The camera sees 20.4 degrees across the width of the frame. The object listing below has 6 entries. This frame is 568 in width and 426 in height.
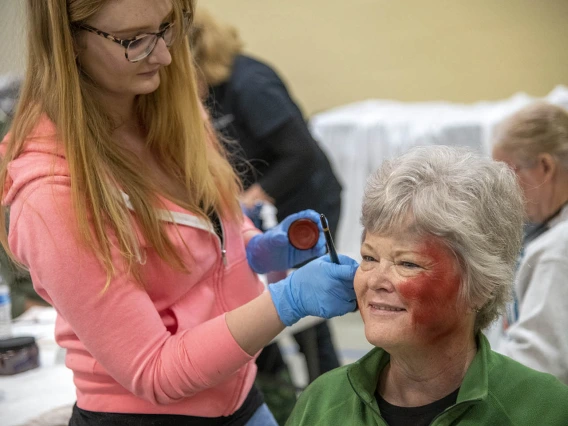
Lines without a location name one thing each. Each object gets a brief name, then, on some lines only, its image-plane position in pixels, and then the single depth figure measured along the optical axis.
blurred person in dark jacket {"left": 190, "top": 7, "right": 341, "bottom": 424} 2.89
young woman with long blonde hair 1.88
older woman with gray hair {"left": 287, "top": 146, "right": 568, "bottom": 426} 1.90
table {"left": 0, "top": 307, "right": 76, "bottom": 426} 2.25
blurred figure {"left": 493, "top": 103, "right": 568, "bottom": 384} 2.27
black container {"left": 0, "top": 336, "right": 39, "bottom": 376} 2.41
